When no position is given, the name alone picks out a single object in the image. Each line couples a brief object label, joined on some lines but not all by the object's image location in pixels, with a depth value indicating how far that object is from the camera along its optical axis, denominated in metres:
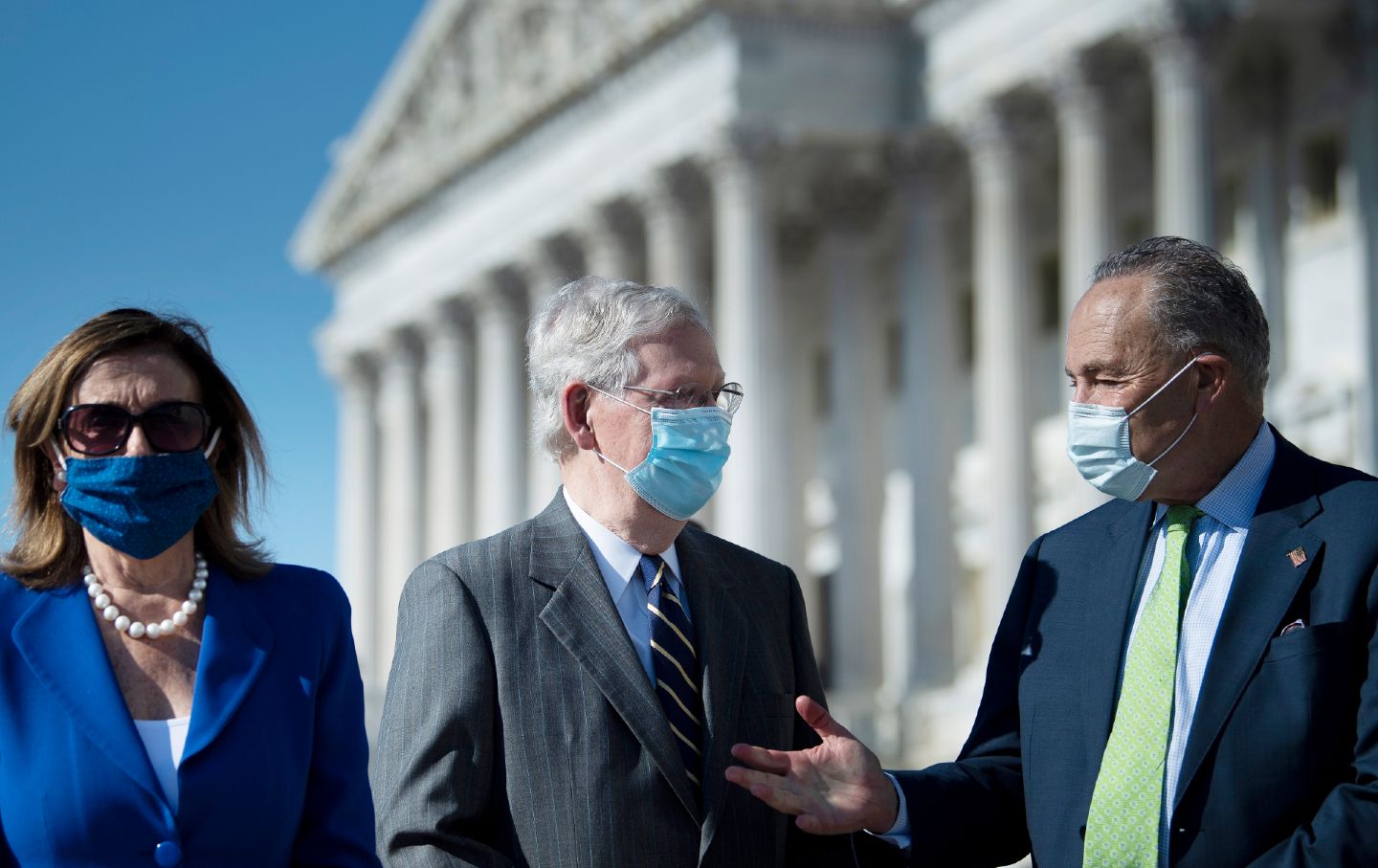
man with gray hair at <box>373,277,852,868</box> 5.90
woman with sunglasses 5.61
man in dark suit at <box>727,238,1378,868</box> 5.62
